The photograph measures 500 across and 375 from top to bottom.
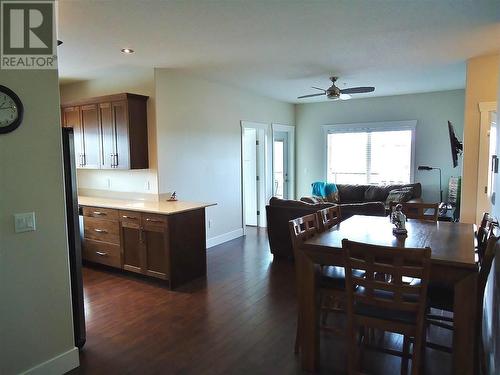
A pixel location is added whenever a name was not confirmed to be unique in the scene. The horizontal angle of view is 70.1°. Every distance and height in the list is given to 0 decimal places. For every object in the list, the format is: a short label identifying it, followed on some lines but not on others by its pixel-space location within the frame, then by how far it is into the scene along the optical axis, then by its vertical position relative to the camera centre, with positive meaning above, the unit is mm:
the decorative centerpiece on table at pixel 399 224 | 2721 -523
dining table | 2021 -650
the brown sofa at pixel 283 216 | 4617 -786
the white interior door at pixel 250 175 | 7289 -341
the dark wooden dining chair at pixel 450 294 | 1978 -903
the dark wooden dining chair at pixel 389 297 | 1948 -825
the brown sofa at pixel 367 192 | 6758 -708
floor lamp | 6939 -242
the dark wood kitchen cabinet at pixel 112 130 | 4707 +417
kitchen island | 4027 -930
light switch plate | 2240 -388
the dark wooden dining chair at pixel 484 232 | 2294 -527
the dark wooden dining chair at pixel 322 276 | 2490 -863
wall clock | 2131 +310
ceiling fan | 4887 +919
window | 7379 +78
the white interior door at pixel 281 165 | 8141 -158
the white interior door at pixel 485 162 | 4113 -70
